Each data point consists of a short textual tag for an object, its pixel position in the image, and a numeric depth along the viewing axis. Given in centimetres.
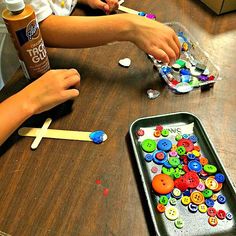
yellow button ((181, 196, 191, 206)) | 43
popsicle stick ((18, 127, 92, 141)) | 51
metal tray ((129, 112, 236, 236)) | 41
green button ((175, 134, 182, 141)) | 51
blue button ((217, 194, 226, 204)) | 43
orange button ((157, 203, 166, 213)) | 42
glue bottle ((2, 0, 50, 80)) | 49
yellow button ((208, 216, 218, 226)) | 41
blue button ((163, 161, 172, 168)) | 47
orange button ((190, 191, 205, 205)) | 43
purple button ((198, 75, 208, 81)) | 60
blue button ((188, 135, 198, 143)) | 50
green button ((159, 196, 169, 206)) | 43
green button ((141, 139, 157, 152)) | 49
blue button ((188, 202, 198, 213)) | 42
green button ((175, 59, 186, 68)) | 63
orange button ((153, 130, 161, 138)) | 51
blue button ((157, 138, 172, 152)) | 49
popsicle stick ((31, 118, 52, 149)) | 50
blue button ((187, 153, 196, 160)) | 48
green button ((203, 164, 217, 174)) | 46
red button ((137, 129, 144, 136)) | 51
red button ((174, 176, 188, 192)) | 44
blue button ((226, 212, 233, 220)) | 42
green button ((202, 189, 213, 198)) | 43
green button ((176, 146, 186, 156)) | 48
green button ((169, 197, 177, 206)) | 43
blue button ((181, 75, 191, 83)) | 60
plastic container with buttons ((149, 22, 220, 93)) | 59
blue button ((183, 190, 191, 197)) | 44
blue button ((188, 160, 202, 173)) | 46
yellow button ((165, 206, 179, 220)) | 42
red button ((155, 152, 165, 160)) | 48
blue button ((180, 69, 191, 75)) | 61
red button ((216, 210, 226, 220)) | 42
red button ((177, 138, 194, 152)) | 49
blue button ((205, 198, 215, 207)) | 43
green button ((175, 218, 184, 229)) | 41
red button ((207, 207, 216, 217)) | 42
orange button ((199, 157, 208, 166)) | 47
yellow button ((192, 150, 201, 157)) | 48
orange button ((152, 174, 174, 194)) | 44
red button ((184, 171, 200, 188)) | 44
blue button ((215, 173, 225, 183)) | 45
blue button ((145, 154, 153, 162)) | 48
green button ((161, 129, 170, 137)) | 51
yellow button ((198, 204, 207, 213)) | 42
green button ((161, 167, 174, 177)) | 46
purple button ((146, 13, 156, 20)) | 76
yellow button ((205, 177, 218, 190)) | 44
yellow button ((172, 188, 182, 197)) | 44
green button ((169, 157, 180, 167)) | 47
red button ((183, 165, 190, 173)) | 46
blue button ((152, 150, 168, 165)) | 48
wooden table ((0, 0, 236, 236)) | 42
